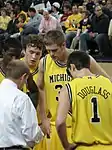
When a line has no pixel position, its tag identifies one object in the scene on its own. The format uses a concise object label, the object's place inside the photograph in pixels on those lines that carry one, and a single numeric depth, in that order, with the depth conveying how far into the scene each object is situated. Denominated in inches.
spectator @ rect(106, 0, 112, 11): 629.7
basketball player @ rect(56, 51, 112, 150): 179.5
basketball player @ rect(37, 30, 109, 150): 233.5
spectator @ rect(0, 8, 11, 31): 655.8
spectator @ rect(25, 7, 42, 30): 613.3
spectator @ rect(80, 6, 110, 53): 564.1
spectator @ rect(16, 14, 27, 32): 637.9
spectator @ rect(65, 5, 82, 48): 589.6
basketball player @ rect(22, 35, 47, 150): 238.5
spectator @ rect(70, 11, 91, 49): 576.3
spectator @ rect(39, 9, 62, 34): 581.8
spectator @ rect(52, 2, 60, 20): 661.7
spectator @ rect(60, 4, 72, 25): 637.9
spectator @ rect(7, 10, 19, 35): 638.5
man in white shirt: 175.5
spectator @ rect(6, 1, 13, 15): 716.7
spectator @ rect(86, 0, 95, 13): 653.9
